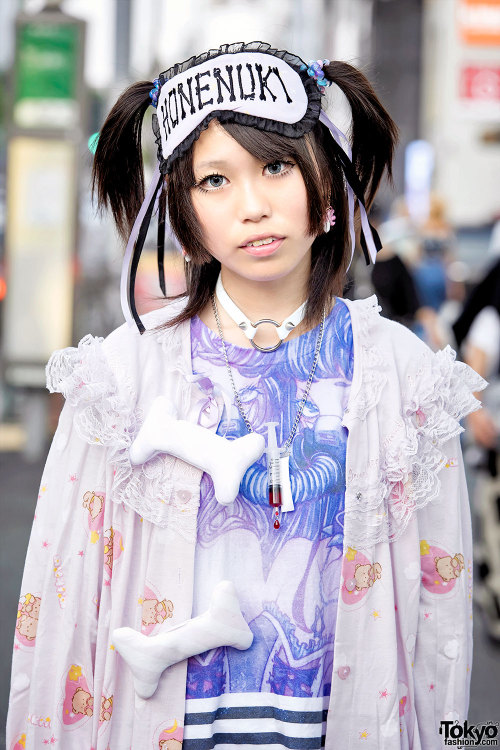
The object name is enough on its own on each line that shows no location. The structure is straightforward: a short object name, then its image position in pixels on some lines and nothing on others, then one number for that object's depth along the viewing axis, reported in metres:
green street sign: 6.76
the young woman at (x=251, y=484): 1.77
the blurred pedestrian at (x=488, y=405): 4.11
